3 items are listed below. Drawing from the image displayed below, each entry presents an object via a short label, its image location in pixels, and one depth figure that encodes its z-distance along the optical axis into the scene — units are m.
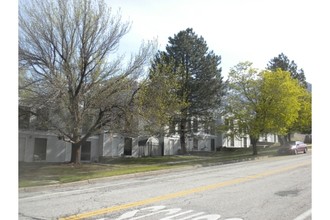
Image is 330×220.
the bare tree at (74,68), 16.91
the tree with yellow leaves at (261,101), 19.76
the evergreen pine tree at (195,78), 29.16
